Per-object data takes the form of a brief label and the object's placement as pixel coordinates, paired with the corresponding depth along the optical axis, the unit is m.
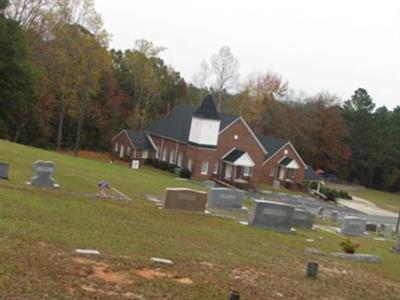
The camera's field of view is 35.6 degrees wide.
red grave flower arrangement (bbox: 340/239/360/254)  21.14
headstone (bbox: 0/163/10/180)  25.27
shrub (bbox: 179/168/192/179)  58.97
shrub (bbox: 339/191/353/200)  72.94
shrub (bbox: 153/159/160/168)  64.38
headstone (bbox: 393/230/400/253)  26.41
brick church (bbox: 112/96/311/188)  60.97
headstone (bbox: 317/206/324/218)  42.86
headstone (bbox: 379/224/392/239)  38.96
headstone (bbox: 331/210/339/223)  40.62
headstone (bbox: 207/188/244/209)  31.19
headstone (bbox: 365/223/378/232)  41.28
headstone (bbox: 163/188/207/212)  24.83
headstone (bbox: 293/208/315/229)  28.69
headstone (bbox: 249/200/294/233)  24.52
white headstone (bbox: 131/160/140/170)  60.03
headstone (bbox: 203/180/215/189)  51.84
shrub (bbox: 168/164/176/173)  62.14
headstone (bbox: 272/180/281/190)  70.06
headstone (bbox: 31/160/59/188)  25.22
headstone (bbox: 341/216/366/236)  32.12
